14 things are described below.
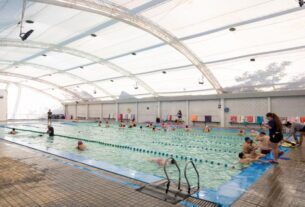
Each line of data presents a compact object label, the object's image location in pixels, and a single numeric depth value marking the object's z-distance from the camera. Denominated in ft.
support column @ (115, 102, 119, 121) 104.17
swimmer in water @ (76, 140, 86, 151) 31.14
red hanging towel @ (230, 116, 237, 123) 66.49
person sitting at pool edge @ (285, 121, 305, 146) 29.12
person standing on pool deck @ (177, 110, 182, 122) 77.82
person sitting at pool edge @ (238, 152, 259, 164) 21.77
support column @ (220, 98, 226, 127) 69.17
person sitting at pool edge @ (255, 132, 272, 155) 25.72
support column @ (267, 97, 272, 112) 60.59
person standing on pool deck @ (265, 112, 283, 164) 19.39
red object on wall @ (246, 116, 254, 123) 62.87
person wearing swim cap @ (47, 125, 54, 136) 44.95
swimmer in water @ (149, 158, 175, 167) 23.43
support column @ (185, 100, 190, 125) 78.43
